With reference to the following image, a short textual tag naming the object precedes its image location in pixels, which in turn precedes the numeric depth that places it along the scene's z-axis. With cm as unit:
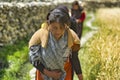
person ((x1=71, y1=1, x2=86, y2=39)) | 1459
